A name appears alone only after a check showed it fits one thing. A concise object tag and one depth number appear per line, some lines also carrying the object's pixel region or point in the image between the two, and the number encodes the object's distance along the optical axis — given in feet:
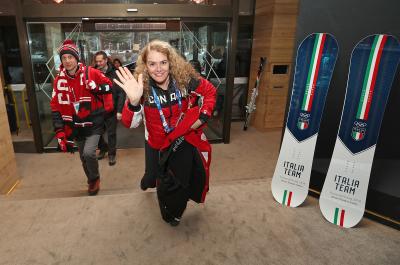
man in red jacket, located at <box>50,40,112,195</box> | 8.40
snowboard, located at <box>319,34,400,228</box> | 6.17
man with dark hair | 11.84
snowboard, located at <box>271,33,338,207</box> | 7.04
